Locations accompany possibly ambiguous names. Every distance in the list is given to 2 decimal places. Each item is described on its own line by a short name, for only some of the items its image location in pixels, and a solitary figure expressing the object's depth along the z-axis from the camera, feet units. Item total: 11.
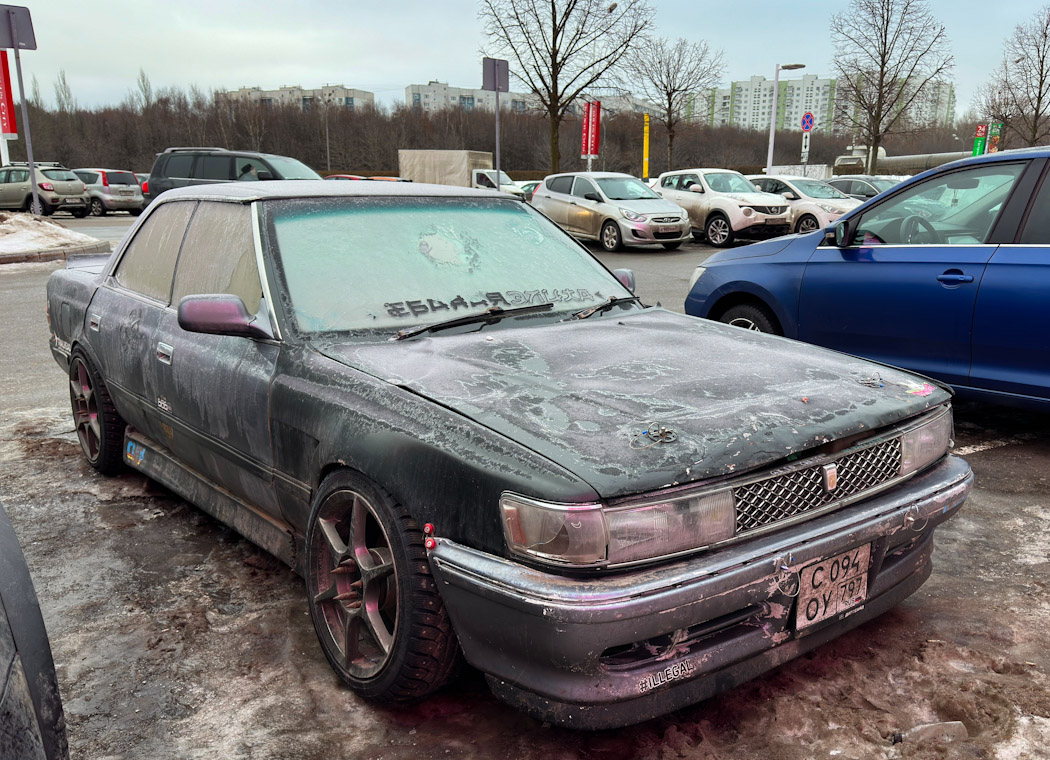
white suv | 56.90
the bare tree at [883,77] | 98.73
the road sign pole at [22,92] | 53.47
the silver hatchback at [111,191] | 94.48
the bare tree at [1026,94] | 98.48
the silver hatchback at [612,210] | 53.42
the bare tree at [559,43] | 91.35
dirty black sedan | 6.65
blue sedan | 14.80
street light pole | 95.66
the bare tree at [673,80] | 118.21
